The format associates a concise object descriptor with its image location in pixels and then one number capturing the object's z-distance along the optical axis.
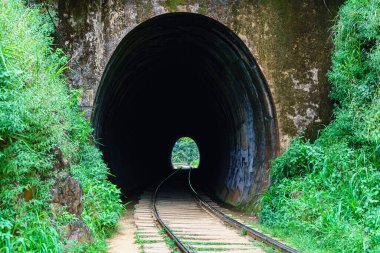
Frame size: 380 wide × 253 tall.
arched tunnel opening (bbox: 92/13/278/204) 10.11
